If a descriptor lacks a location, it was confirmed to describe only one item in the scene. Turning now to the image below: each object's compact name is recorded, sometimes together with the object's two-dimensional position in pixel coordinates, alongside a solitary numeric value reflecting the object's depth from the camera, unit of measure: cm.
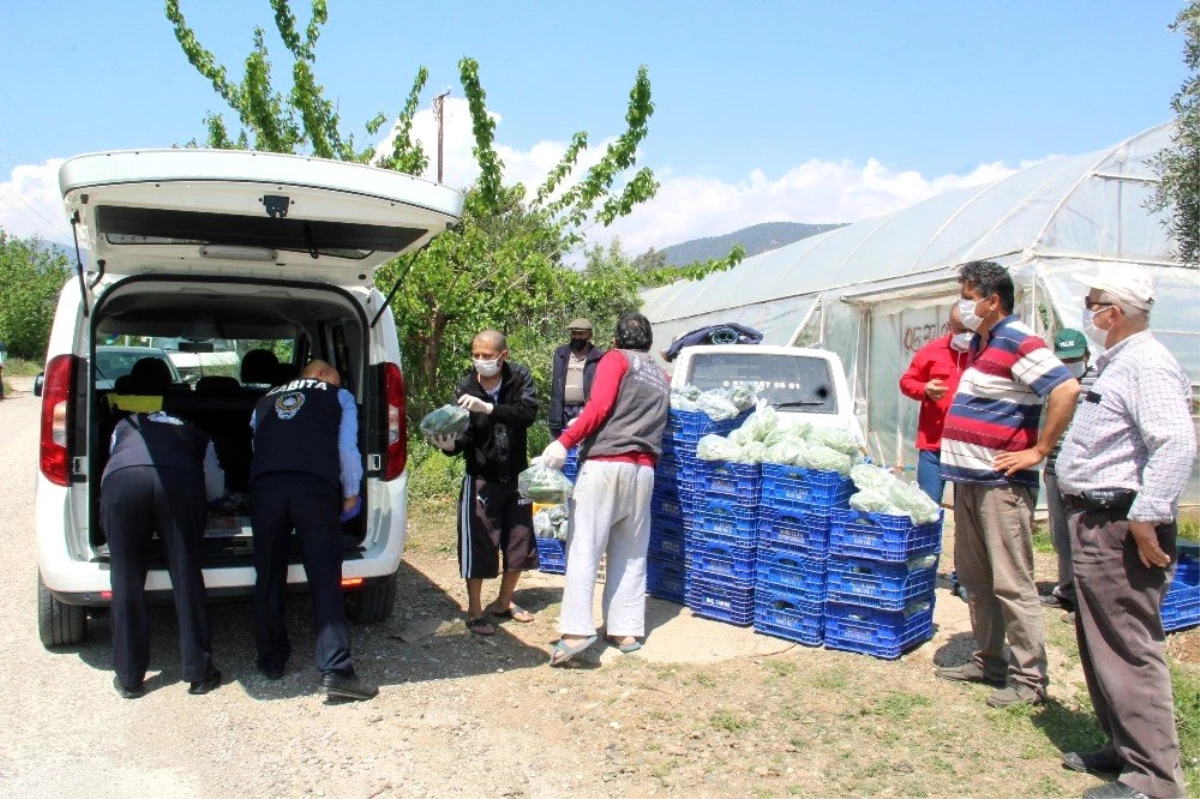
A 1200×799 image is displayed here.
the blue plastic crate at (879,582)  541
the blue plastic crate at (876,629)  548
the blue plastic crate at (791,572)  567
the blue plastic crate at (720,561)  602
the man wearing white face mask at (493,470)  589
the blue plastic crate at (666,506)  642
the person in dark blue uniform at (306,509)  484
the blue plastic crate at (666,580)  652
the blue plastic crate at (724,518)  598
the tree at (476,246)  1103
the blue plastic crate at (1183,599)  618
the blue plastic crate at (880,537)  533
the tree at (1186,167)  849
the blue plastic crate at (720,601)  604
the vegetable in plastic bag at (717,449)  605
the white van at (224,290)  417
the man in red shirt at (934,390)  713
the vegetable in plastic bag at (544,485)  536
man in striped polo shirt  467
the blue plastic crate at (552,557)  755
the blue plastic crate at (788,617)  570
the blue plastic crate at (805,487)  561
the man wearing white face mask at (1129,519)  372
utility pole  3083
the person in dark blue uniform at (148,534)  473
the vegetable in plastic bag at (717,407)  652
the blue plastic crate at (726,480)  596
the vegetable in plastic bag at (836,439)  591
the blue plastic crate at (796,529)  563
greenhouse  1023
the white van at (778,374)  897
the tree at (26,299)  3828
